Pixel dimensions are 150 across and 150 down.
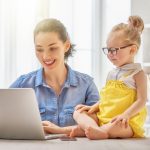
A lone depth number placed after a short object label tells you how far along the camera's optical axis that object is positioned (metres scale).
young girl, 2.16
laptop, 1.98
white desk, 1.82
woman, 2.46
